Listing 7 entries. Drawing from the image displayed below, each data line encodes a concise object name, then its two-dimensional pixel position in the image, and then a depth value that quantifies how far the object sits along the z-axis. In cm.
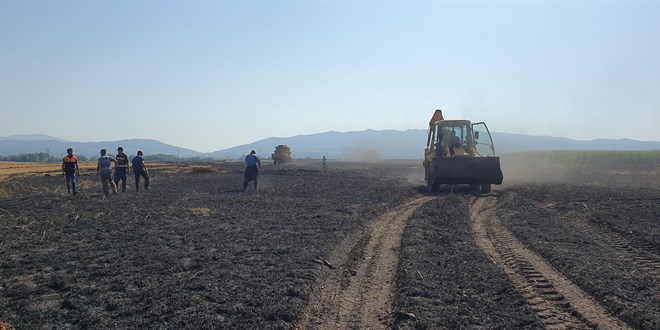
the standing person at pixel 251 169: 2279
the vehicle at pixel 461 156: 2105
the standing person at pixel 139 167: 2133
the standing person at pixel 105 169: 1948
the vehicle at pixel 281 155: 6806
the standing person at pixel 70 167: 1943
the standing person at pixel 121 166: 1998
